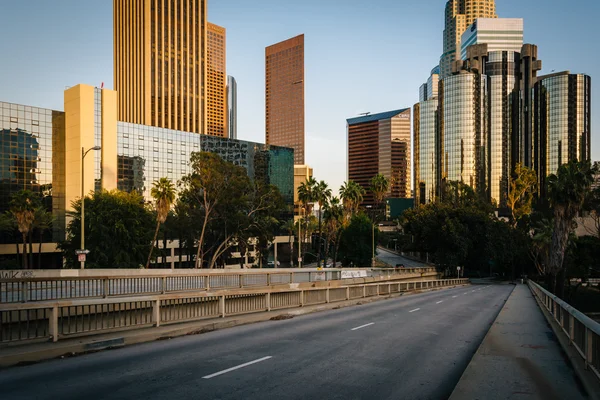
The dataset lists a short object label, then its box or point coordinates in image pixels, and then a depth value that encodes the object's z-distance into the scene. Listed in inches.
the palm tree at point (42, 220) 2595.0
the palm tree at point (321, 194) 3703.2
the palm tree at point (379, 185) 4995.1
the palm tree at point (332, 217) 3656.5
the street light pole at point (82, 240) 1261.1
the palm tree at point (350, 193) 4323.3
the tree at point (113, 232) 2117.4
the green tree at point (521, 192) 4306.1
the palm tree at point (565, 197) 1961.1
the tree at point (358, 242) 3909.9
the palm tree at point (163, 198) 2135.8
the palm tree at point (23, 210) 2231.8
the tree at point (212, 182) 2241.6
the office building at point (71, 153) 2913.4
